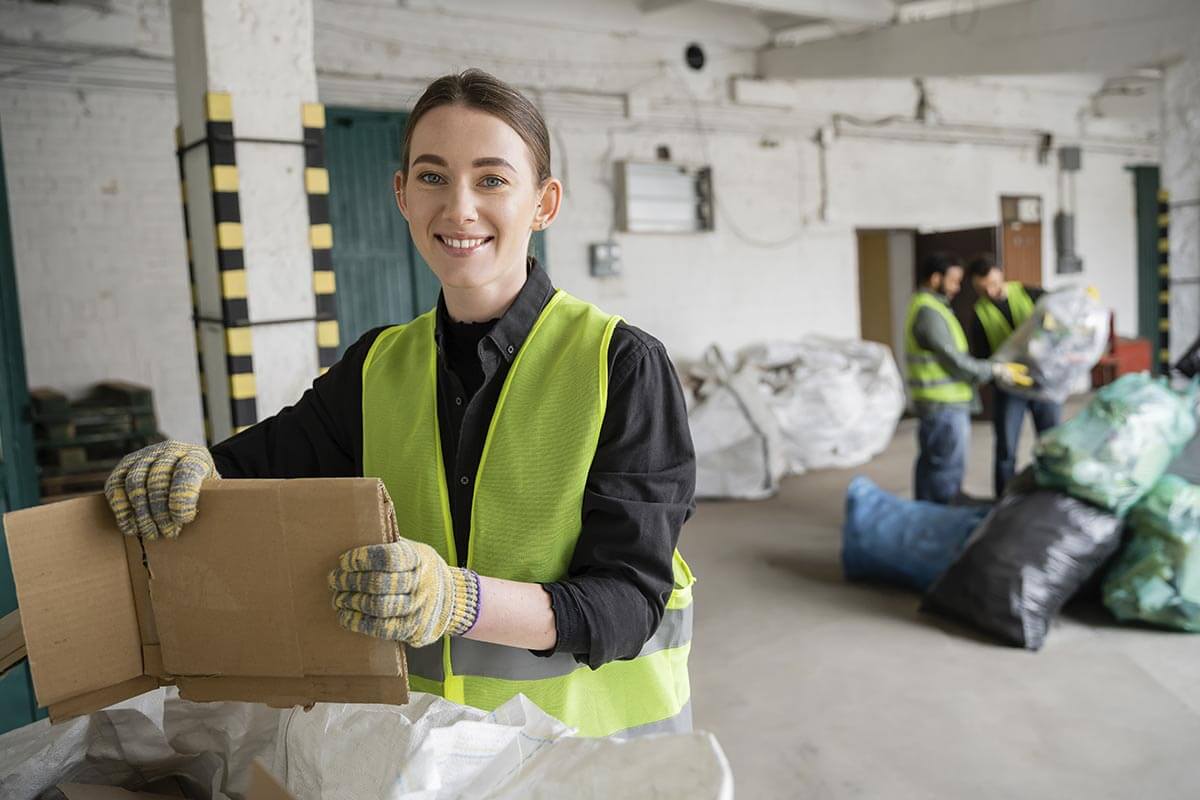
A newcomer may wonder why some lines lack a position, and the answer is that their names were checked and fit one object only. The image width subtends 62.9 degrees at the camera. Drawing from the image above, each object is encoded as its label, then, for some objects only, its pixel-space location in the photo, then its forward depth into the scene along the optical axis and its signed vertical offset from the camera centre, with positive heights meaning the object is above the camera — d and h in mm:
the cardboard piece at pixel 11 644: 1202 -404
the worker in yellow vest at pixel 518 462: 1227 -218
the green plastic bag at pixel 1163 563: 3580 -1103
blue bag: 4305 -1156
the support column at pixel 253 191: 3303 +403
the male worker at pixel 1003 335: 5617 -362
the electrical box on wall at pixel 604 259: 7391 +245
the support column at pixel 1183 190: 5477 +418
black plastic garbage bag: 3689 -1107
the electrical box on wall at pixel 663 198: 7551 +716
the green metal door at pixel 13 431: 2725 -370
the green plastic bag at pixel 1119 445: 3699 -675
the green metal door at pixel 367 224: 6238 +504
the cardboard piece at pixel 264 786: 867 -424
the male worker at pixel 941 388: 5332 -615
